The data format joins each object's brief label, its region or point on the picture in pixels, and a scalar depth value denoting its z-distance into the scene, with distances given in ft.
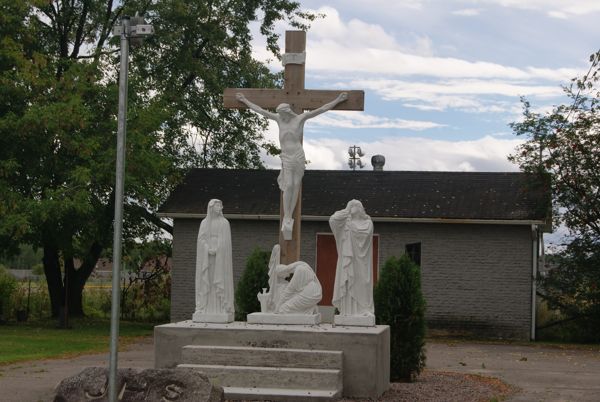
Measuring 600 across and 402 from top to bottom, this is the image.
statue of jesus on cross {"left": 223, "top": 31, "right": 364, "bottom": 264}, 46.57
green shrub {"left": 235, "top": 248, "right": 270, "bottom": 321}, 60.91
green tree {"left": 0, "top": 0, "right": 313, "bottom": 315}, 77.66
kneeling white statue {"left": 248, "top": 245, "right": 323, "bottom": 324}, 43.55
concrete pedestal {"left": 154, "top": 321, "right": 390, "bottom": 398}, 40.86
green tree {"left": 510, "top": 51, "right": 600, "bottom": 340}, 78.48
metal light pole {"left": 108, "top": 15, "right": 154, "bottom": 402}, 29.45
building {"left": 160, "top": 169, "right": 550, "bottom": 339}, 80.94
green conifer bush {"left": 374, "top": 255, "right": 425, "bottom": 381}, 48.14
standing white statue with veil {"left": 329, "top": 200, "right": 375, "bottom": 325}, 43.45
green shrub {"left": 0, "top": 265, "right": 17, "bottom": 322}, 90.93
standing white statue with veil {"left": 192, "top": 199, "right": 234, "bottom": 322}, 44.60
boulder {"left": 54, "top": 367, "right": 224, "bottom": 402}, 33.06
